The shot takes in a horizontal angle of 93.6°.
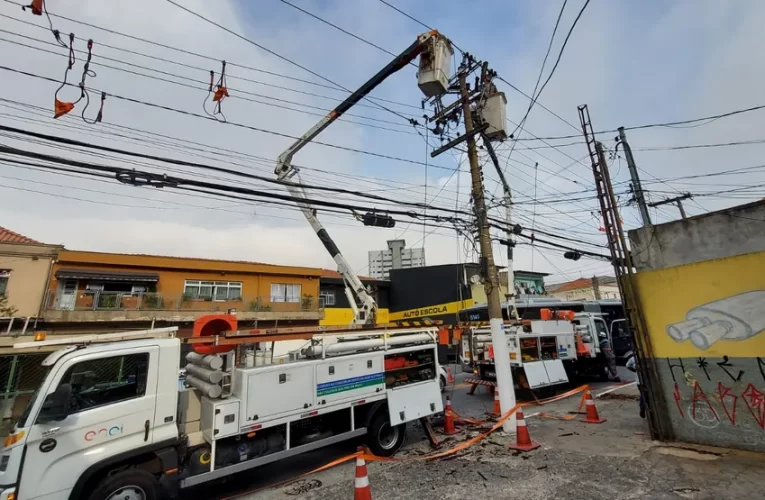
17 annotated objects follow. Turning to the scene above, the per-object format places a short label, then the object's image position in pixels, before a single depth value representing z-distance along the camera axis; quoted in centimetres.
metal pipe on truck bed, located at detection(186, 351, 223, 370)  542
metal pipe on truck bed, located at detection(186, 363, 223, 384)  530
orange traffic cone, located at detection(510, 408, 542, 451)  664
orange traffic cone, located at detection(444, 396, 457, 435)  806
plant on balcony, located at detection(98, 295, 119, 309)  1991
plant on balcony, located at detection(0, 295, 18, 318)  1689
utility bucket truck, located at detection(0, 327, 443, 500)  407
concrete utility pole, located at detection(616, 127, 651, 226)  1423
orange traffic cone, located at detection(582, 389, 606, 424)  820
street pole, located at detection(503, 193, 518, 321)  1445
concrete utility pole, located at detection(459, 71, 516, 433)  762
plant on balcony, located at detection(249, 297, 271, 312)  2394
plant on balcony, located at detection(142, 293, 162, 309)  2081
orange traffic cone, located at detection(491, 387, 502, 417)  929
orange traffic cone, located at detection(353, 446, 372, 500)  396
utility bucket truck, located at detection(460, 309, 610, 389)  1156
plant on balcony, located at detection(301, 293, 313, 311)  2605
